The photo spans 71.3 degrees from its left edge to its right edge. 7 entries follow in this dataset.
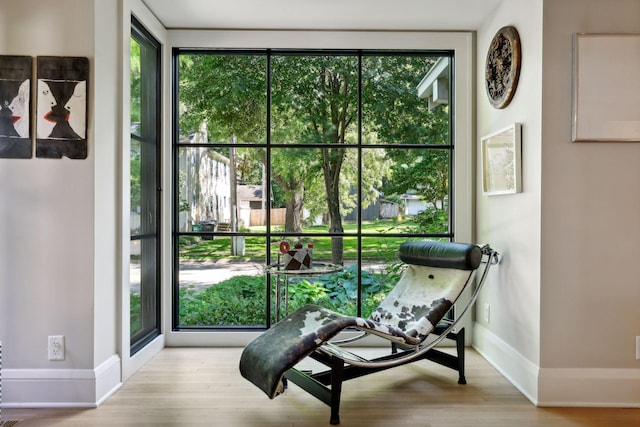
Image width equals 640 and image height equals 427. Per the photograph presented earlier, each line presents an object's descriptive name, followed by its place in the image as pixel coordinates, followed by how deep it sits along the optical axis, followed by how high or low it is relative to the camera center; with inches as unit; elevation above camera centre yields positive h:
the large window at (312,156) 143.3 +17.2
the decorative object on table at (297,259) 112.8 -12.5
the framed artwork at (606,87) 97.7 +27.3
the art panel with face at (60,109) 97.7 +21.8
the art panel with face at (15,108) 97.2 +21.8
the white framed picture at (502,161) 108.9 +13.2
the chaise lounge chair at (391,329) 89.8 -26.6
